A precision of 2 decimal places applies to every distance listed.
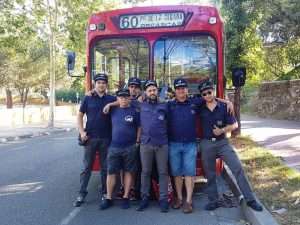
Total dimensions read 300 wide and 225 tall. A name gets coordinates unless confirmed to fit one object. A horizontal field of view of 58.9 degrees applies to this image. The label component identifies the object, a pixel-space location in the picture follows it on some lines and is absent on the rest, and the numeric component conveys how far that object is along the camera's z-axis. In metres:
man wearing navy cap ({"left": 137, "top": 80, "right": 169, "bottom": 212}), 3.84
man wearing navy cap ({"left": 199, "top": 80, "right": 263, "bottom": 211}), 3.79
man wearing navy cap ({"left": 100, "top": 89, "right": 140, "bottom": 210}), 3.95
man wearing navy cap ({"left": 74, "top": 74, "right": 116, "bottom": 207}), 4.05
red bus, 4.55
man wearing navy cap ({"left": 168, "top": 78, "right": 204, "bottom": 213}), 3.87
